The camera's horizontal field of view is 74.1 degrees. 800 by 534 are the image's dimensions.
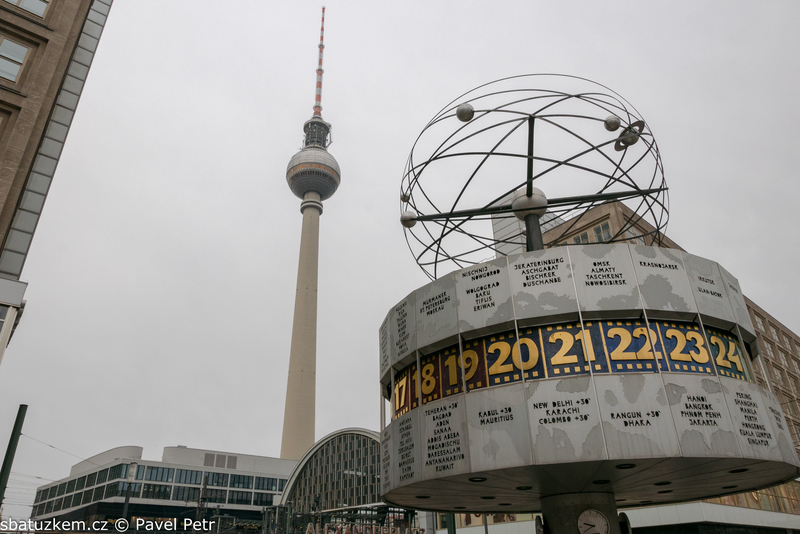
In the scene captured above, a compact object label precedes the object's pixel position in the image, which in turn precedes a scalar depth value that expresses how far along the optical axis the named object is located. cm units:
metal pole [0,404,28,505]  1588
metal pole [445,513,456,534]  2738
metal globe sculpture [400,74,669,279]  1434
